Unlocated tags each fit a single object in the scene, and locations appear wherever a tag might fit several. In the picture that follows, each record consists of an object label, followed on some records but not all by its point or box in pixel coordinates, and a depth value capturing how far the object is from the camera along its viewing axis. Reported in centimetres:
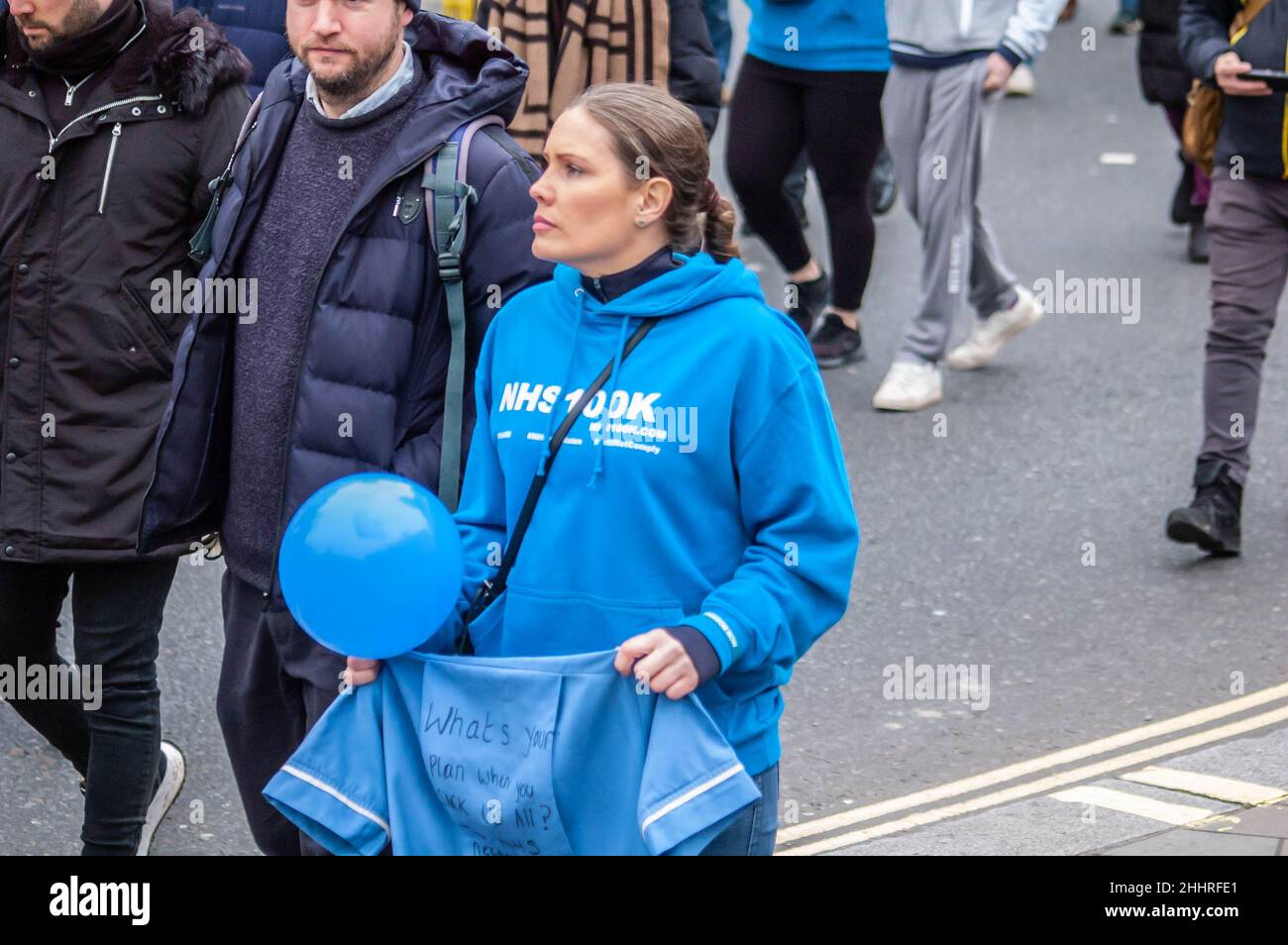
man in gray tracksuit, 785
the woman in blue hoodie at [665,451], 302
